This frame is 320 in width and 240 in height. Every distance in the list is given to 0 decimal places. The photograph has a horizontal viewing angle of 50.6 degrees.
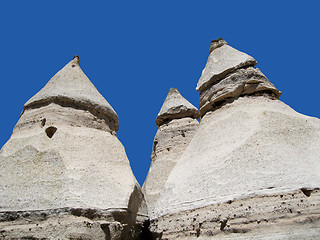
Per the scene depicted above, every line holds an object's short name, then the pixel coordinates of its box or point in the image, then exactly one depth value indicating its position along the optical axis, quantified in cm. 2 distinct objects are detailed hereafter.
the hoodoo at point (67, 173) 678
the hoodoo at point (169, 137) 1529
